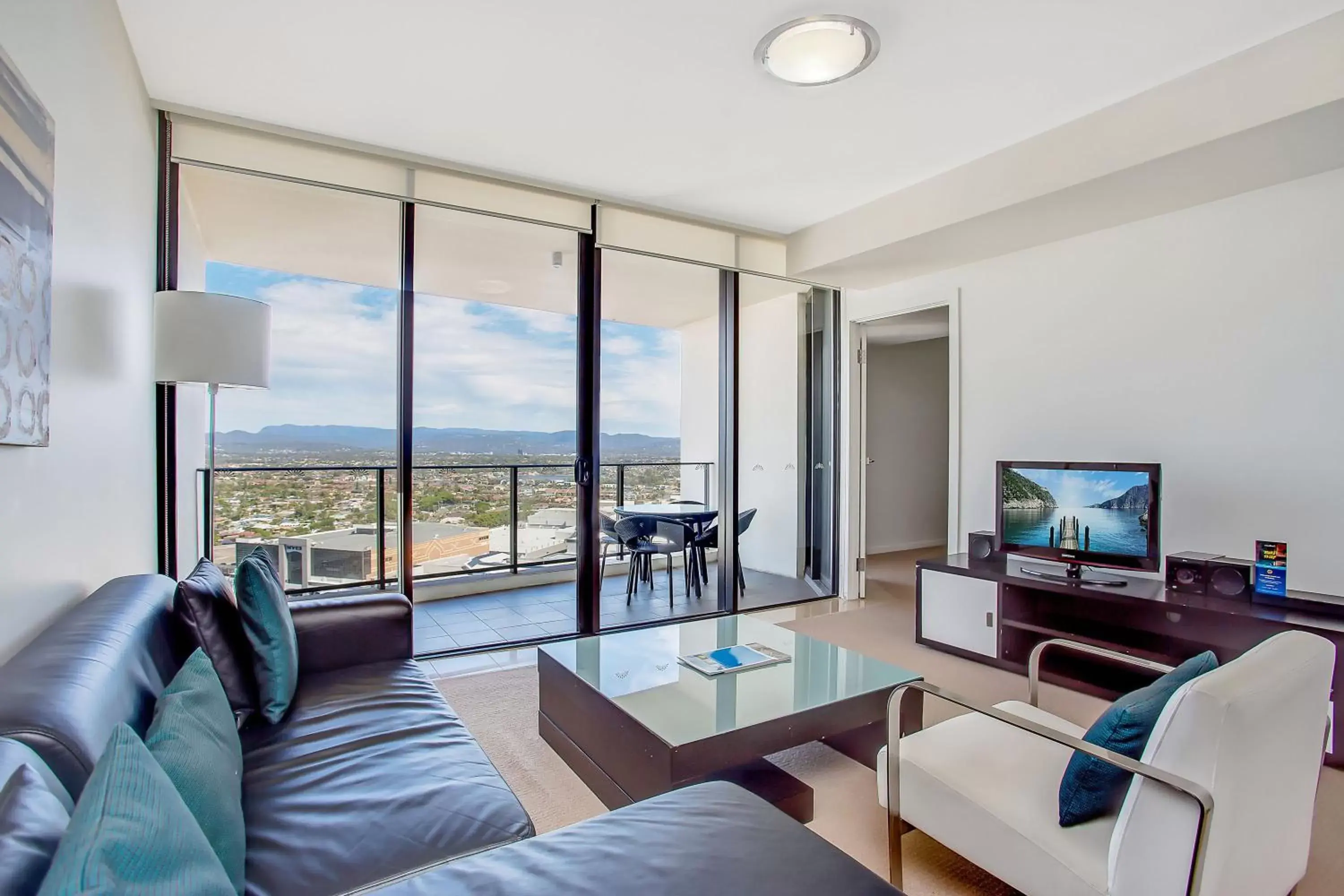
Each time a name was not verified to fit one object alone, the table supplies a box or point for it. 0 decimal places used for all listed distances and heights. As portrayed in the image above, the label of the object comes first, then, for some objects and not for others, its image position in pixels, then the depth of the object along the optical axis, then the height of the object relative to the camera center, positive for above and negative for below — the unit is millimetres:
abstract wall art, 1277 +394
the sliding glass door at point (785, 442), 5285 +106
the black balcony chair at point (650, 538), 4961 -633
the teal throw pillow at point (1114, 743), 1427 -629
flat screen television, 3207 -295
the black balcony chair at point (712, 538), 5098 -638
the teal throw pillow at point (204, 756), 1059 -535
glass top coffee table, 1969 -821
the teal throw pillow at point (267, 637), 1894 -534
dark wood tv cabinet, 2705 -793
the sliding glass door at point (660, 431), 4648 +181
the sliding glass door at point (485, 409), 3785 +276
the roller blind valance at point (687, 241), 4168 +1434
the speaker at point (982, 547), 3848 -535
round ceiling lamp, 2408 +1526
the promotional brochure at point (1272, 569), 2801 -478
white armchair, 1244 -754
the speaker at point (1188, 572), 2982 -527
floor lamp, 2521 +437
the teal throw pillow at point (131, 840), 644 -411
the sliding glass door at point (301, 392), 3309 +317
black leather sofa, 1057 -684
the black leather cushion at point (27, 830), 676 -418
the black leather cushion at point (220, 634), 1833 -508
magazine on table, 2488 -789
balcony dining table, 4973 -443
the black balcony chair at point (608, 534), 5090 -609
